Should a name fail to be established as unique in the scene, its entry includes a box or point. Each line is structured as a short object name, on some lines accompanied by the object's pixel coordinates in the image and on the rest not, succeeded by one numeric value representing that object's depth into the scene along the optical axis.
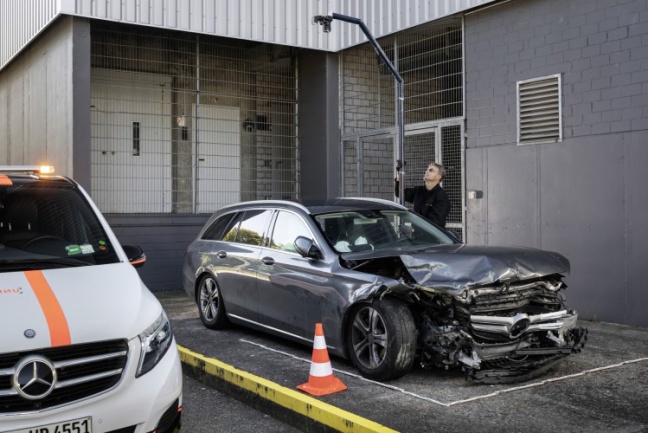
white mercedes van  3.30
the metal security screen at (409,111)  10.79
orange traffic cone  5.22
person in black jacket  8.53
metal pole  9.23
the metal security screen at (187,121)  12.56
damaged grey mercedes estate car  5.26
